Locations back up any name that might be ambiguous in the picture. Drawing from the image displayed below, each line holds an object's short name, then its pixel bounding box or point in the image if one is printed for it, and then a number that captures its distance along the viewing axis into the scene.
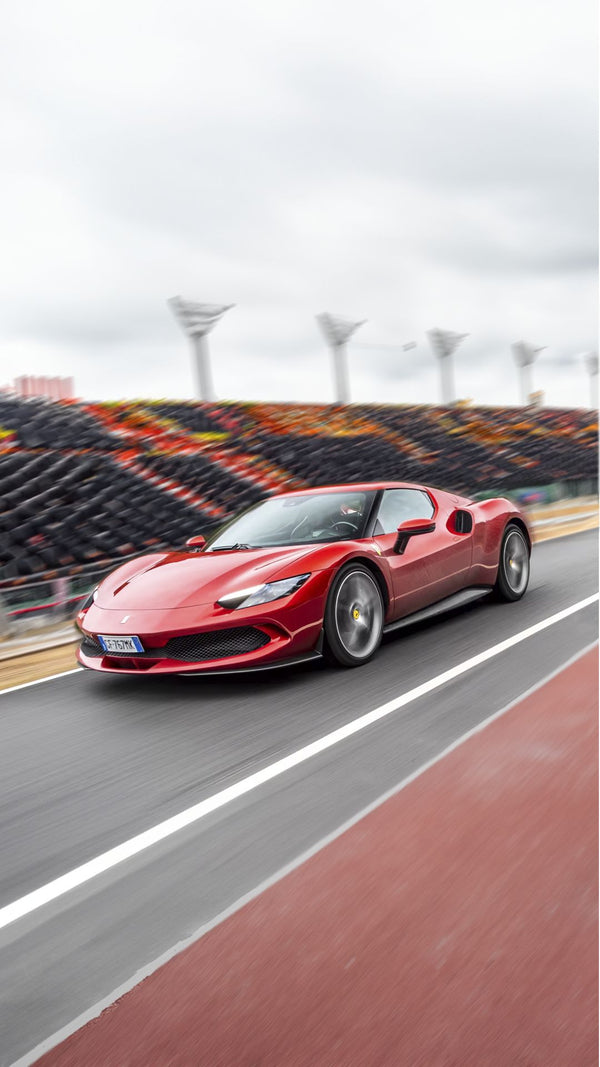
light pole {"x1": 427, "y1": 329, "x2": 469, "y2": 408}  45.50
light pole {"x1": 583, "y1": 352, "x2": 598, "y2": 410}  57.41
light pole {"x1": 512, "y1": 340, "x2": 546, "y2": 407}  49.78
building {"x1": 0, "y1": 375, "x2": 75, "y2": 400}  35.78
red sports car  5.06
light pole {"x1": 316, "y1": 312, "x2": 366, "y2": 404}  39.31
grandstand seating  13.52
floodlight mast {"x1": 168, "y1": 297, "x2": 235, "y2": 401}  31.19
